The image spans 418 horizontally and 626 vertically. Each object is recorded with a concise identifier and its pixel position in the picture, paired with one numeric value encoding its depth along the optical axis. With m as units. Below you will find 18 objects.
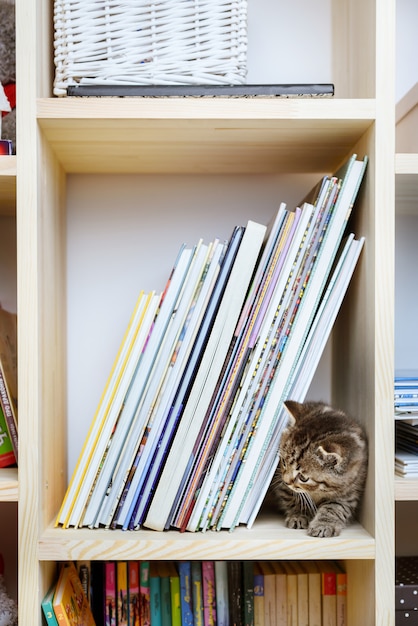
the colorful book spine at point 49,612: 0.83
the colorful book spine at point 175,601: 0.99
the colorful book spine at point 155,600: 0.99
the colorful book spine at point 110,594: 0.99
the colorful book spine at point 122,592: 0.99
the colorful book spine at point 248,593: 0.99
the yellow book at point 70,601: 0.84
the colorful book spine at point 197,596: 0.99
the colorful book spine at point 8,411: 0.91
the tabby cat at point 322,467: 0.86
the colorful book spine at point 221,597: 0.99
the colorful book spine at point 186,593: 0.99
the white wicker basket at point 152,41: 0.86
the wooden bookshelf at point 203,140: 0.82
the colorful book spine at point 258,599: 1.00
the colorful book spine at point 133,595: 0.99
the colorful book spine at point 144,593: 0.99
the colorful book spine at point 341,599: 1.01
